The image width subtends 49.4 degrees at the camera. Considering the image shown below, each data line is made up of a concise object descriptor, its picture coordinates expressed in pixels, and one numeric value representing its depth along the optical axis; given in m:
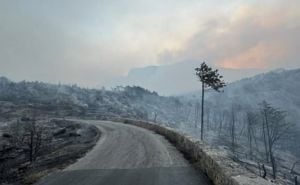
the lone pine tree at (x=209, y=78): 55.19
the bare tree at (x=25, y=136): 34.37
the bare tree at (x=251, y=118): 104.29
